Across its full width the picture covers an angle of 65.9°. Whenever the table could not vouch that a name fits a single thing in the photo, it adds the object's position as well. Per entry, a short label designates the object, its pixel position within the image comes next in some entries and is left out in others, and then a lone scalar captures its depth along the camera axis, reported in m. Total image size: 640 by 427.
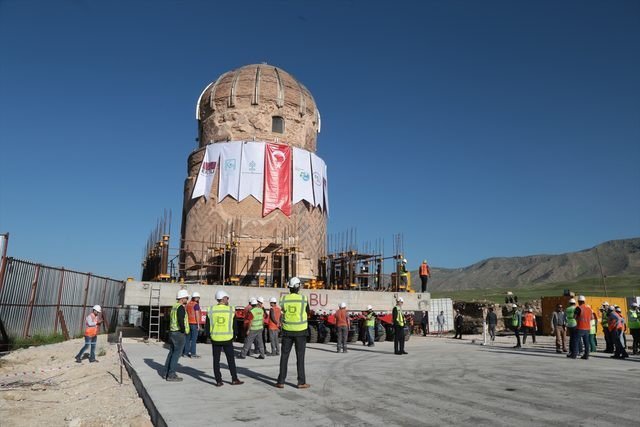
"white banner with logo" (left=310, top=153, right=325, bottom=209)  30.62
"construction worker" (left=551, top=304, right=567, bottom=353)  15.48
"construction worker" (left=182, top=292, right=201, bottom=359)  12.71
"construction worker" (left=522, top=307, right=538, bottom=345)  18.48
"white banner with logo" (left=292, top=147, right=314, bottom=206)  29.48
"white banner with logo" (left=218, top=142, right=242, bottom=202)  28.25
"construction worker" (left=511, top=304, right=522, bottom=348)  17.22
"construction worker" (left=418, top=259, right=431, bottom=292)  26.80
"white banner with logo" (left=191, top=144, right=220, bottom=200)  28.97
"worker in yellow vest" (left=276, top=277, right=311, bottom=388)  7.82
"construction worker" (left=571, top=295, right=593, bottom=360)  12.63
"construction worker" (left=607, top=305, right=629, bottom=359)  13.09
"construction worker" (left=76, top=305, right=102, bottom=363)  12.90
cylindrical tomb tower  27.06
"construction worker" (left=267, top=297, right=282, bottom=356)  13.39
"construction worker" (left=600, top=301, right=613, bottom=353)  15.23
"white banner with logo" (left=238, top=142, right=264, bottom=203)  28.25
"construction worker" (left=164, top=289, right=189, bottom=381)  8.53
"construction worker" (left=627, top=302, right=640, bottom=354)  14.22
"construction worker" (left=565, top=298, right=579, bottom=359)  12.95
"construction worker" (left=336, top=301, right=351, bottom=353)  15.27
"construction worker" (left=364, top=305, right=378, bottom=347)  18.08
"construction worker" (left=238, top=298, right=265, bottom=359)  12.81
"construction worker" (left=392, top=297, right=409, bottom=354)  14.27
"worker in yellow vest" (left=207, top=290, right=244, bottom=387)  8.31
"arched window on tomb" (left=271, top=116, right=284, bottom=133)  30.75
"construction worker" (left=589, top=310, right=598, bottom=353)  15.47
